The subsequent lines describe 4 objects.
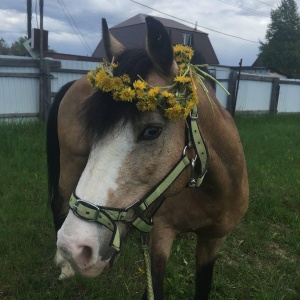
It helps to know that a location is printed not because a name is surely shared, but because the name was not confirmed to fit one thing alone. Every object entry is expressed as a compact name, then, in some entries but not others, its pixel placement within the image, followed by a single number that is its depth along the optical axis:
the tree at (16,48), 36.27
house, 24.53
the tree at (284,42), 37.57
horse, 1.53
